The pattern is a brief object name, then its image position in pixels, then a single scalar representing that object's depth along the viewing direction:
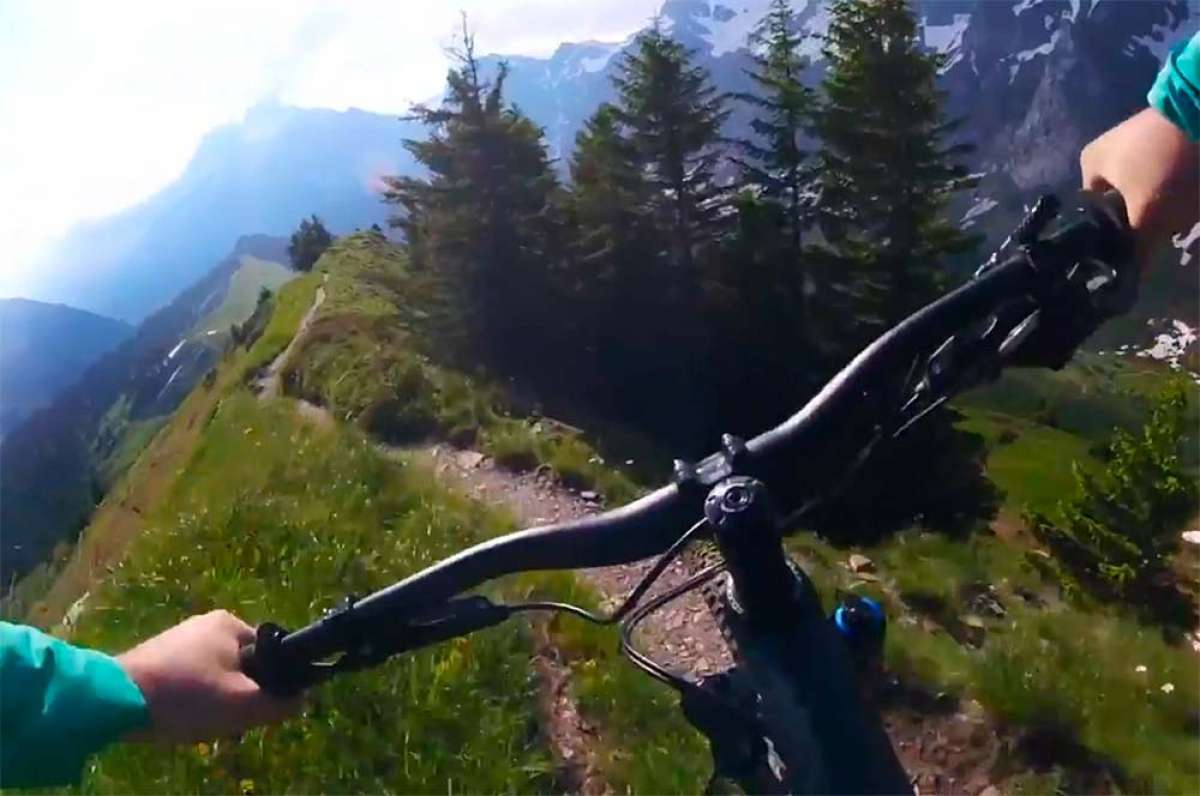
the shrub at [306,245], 45.34
